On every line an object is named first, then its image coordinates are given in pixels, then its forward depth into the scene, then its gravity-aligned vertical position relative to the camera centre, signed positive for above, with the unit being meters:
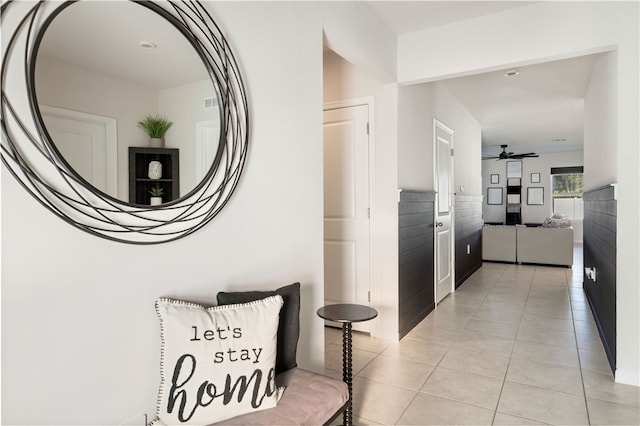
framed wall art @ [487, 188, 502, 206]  11.09 +0.28
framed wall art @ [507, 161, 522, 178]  10.84 +1.05
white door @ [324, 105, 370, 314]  3.41 +0.01
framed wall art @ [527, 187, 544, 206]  10.60 +0.27
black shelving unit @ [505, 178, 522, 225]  10.82 +0.04
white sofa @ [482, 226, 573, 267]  6.47 -0.70
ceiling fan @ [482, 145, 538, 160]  9.29 +1.25
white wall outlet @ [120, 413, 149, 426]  1.24 -0.71
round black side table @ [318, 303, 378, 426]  1.81 -0.55
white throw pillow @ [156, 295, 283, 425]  1.21 -0.52
